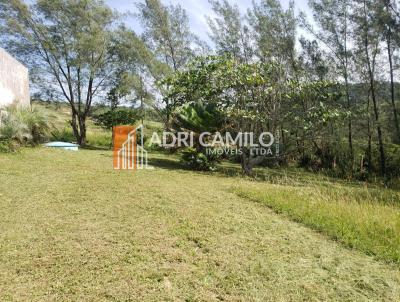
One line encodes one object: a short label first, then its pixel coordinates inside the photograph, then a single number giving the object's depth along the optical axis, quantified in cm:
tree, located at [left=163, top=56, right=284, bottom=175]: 917
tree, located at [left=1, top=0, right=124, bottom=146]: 1507
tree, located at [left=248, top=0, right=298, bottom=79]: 1532
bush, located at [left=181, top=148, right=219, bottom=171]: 989
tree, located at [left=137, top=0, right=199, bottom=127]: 1728
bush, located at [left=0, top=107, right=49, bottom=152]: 899
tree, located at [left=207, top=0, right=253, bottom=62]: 1641
